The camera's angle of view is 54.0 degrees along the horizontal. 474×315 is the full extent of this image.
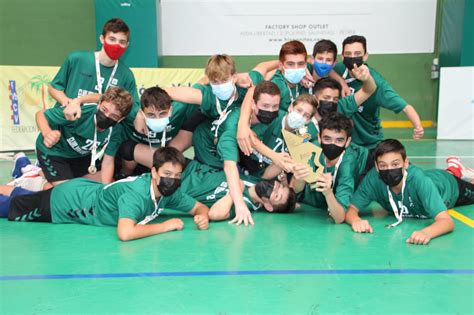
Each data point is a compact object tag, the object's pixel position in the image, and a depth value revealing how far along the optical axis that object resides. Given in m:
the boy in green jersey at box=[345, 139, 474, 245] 3.80
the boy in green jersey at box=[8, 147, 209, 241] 3.71
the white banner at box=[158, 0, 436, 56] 12.17
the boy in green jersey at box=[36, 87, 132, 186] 4.41
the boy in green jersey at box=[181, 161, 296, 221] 4.50
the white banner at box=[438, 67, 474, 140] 10.59
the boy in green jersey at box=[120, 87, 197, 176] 4.36
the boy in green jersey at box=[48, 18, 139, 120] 5.04
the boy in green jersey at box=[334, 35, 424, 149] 5.17
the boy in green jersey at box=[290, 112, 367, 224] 3.94
